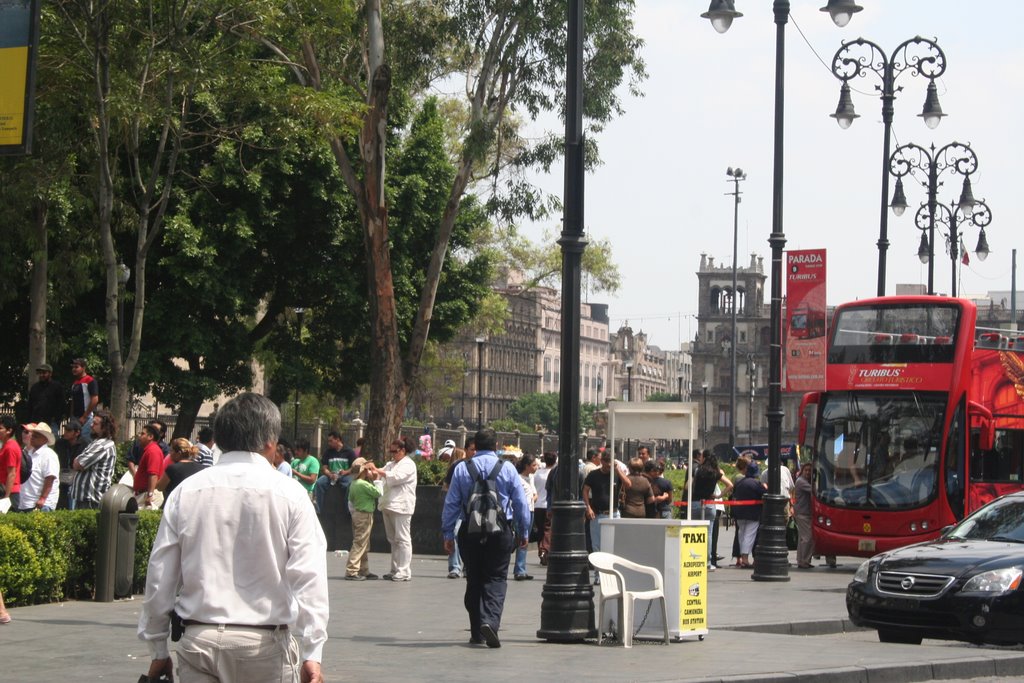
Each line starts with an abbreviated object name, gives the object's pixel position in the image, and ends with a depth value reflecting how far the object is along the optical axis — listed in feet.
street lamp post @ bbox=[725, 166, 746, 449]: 264.52
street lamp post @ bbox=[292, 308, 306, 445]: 125.65
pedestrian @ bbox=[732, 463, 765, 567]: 78.43
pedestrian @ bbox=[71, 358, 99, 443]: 67.92
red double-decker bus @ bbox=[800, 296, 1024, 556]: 75.36
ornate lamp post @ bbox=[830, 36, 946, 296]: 87.56
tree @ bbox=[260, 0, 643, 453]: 89.04
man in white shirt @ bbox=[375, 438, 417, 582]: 64.39
